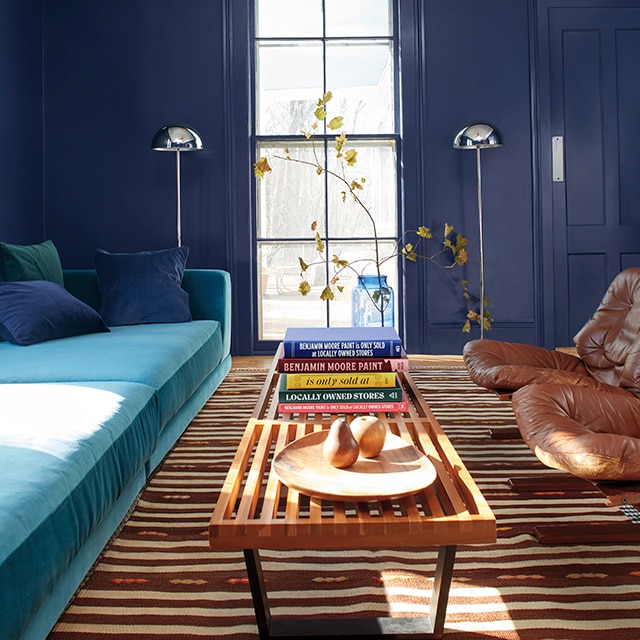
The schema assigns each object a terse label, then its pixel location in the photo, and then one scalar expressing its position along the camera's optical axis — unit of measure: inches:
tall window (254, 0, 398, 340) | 213.8
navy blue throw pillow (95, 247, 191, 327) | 152.2
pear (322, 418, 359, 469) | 53.2
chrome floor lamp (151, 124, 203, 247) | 185.8
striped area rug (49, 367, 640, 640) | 59.9
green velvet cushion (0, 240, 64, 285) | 135.9
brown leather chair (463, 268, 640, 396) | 104.2
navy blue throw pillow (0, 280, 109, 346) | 121.6
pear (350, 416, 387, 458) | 55.7
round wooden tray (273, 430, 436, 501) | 48.9
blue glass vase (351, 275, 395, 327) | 196.2
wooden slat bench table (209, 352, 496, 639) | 45.7
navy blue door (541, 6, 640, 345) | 208.8
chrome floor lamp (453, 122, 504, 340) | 188.7
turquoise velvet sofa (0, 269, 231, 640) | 45.9
